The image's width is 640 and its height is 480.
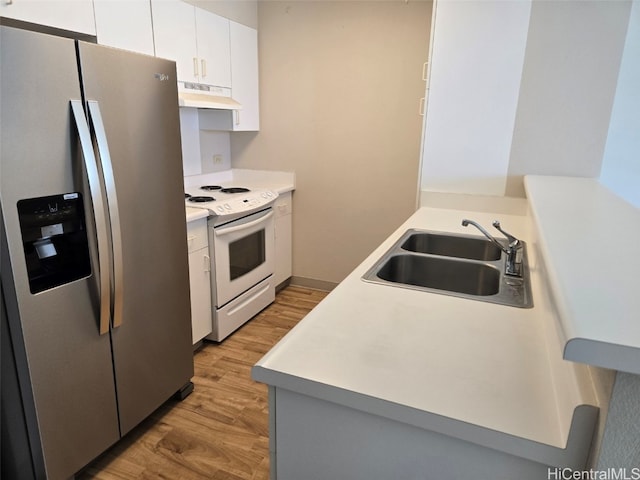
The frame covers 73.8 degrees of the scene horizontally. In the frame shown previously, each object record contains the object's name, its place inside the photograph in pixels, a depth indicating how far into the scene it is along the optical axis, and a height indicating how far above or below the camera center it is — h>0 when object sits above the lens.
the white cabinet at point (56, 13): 1.70 +0.50
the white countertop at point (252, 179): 3.52 -0.34
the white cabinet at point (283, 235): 3.54 -0.80
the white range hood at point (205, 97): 2.63 +0.27
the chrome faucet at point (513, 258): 1.52 -0.40
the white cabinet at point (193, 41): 2.50 +0.60
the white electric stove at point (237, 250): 2.69 -0.76
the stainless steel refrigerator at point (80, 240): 1.36 -0.38
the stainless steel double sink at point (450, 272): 1.46 -0.47
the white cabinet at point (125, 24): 2.10 +0.57
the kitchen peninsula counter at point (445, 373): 0.74 -0.48
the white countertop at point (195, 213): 2.39 -0.42
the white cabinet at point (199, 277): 2.51 -0.83
